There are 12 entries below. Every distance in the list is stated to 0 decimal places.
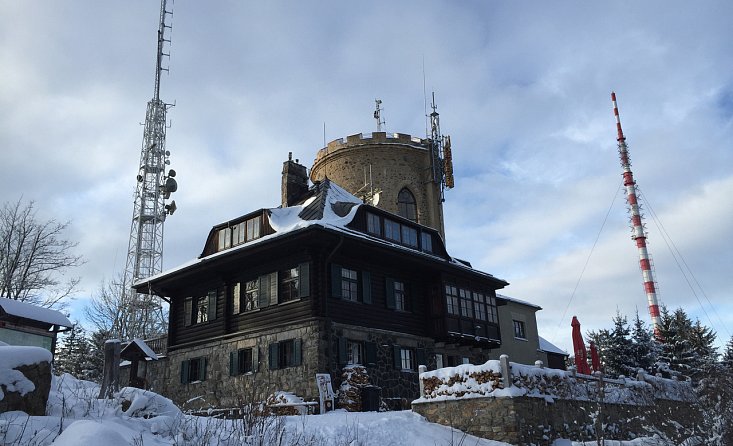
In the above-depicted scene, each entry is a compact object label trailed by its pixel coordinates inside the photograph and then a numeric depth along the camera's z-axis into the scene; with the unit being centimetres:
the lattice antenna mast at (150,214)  3897
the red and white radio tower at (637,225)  5872
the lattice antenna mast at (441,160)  3941
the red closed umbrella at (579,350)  2228
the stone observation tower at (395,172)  3797
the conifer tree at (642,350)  3525
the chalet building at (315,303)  2161
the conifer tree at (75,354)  4091
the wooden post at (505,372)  1534
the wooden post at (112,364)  1027
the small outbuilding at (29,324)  2117
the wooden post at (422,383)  1723
